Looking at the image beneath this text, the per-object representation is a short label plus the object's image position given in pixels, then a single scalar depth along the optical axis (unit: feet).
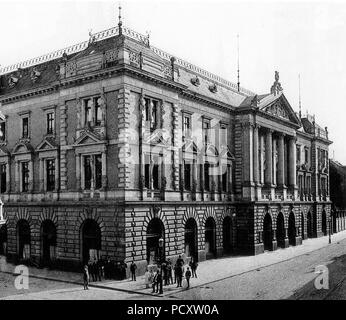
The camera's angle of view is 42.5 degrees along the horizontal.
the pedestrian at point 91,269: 97.71
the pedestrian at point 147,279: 91.45
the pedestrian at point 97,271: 98.49
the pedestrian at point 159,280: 86.45
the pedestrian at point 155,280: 87.86
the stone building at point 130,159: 104.01
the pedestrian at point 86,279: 89.71
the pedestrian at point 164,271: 94.19
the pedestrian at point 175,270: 93.45
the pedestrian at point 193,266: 101.45
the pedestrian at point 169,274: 95.13
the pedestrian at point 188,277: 90.33
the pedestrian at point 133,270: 96.89
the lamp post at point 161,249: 110.42
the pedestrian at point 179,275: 92.58
